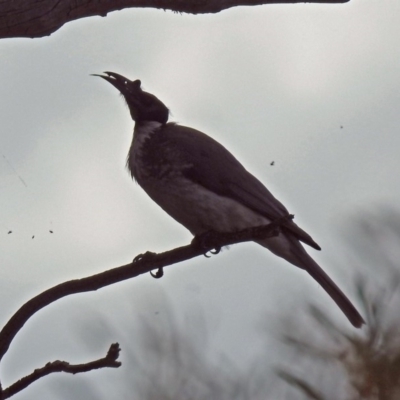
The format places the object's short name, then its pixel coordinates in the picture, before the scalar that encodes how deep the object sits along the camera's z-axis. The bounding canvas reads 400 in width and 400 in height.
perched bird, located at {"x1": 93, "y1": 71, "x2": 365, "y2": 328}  10.45
